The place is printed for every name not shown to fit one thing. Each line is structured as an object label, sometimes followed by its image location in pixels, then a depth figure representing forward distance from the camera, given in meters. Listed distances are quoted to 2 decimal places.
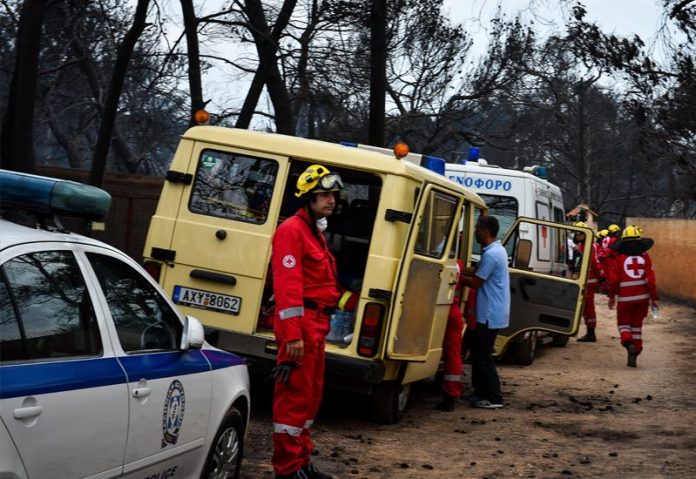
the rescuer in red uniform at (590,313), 18.83
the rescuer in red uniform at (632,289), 15.10
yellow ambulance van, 8.82
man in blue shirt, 10.95
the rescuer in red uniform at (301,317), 6.58
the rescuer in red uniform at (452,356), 10.65
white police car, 4.08
